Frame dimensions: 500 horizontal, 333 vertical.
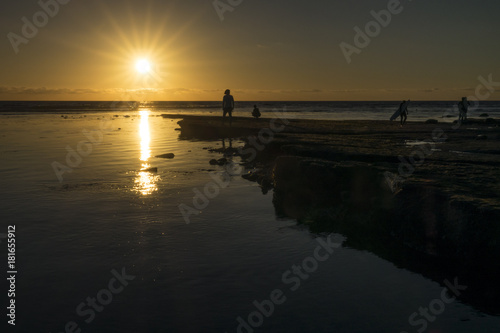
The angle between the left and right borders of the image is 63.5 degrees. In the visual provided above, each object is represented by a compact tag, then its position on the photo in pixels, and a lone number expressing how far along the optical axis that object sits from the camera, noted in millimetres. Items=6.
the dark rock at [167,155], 17703
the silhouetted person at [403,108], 28912
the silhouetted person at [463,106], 30797
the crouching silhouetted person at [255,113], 37203
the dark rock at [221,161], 15805
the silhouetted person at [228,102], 25578
